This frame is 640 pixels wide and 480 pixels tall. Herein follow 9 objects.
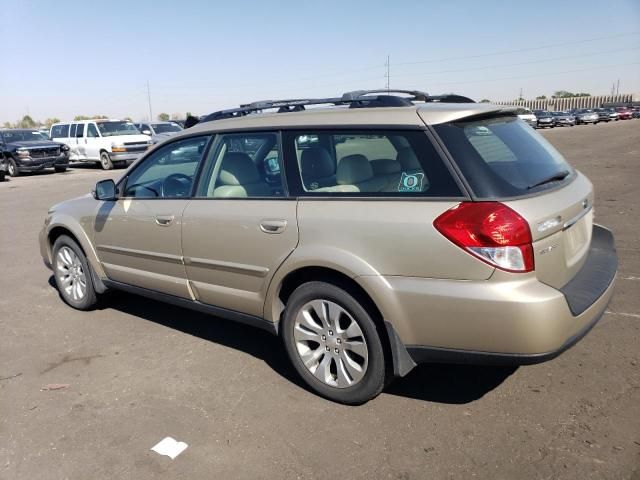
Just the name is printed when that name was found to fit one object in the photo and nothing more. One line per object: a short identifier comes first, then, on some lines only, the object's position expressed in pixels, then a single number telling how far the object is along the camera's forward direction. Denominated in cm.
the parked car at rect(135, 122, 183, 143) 2548
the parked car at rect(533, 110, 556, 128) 5306
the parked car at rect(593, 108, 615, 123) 5971
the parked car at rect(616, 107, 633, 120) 6228
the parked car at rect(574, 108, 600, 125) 5556
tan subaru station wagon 277
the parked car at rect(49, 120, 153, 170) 2086
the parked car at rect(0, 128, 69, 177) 1969
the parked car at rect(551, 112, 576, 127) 5362
